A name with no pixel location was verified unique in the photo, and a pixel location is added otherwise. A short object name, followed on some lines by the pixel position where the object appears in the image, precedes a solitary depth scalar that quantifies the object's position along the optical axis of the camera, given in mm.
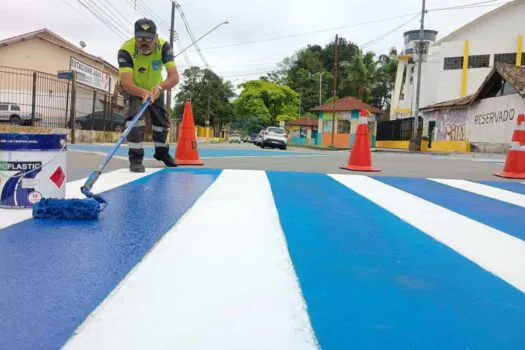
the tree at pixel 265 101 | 67906
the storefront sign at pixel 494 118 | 21469
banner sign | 26906
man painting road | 5086
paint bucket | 3041
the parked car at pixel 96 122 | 18844
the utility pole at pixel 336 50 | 36000
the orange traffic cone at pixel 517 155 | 6863
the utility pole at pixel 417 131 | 28562
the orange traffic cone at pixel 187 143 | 6832
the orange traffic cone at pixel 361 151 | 7164
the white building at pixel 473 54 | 30734
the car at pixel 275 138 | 26812
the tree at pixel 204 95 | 67438
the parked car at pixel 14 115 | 14741
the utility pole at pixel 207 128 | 50944
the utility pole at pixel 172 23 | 25772
